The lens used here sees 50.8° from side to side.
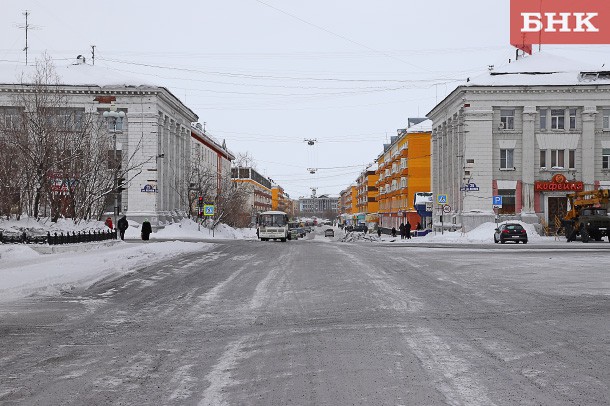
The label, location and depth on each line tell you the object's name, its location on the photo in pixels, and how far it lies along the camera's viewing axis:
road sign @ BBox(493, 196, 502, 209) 50.72
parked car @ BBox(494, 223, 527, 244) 43.14
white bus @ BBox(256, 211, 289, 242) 53.88
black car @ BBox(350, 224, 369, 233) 99.44
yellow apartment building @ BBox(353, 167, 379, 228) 141.75
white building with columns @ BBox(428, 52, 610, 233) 55.50
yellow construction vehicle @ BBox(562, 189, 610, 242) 42.66
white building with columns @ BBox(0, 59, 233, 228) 58.44
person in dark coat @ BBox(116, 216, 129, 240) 37.13
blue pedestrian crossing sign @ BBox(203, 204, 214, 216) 55.25
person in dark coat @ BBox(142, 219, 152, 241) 41.47
